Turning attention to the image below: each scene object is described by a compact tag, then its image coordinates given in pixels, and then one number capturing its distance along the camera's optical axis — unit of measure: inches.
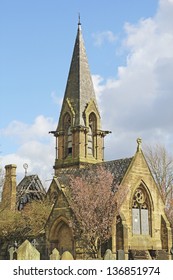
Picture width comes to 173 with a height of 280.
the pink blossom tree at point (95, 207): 1434.5
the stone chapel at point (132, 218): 1475.1
